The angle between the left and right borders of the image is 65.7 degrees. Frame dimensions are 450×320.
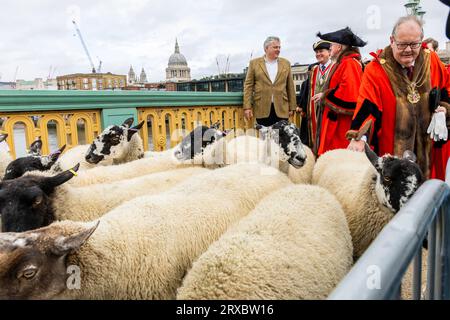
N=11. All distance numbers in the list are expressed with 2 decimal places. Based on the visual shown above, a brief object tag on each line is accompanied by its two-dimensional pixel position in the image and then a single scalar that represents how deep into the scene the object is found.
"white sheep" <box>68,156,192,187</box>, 3.38
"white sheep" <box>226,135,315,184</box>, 3.75
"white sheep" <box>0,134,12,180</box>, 3.64
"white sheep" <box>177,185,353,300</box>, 1.65
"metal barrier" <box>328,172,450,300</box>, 0.68
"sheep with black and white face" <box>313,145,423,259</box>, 2.48
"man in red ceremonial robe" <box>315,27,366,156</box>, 4.21
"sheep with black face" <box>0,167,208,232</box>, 2.23
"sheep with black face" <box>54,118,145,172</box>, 4.12
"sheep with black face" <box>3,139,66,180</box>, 3.14
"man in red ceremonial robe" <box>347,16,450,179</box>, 3.11
